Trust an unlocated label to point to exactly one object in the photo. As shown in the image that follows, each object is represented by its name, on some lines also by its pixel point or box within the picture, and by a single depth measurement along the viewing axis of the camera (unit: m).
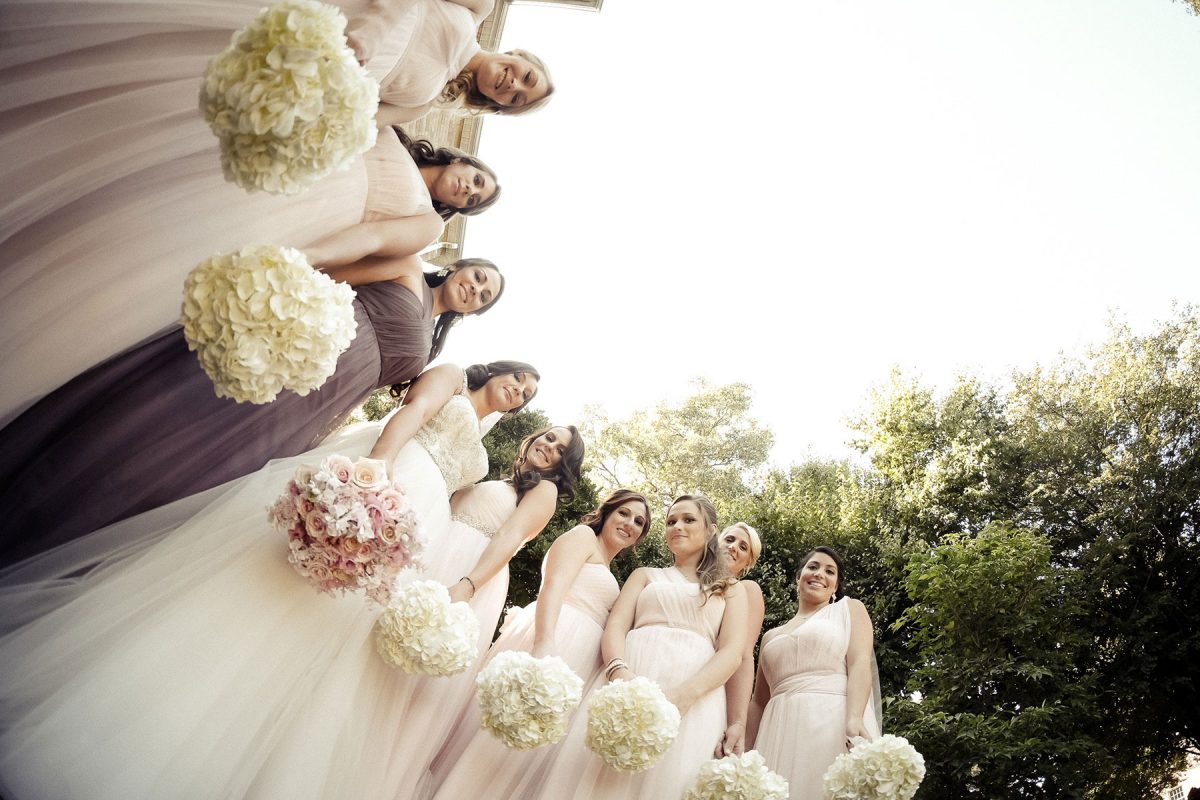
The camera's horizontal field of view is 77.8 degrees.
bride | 2.59
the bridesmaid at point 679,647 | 4.18
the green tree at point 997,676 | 8.87
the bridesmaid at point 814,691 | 4.73
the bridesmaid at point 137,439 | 3.08
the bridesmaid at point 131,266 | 2.94
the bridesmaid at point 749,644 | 4.65
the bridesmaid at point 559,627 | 4.11
